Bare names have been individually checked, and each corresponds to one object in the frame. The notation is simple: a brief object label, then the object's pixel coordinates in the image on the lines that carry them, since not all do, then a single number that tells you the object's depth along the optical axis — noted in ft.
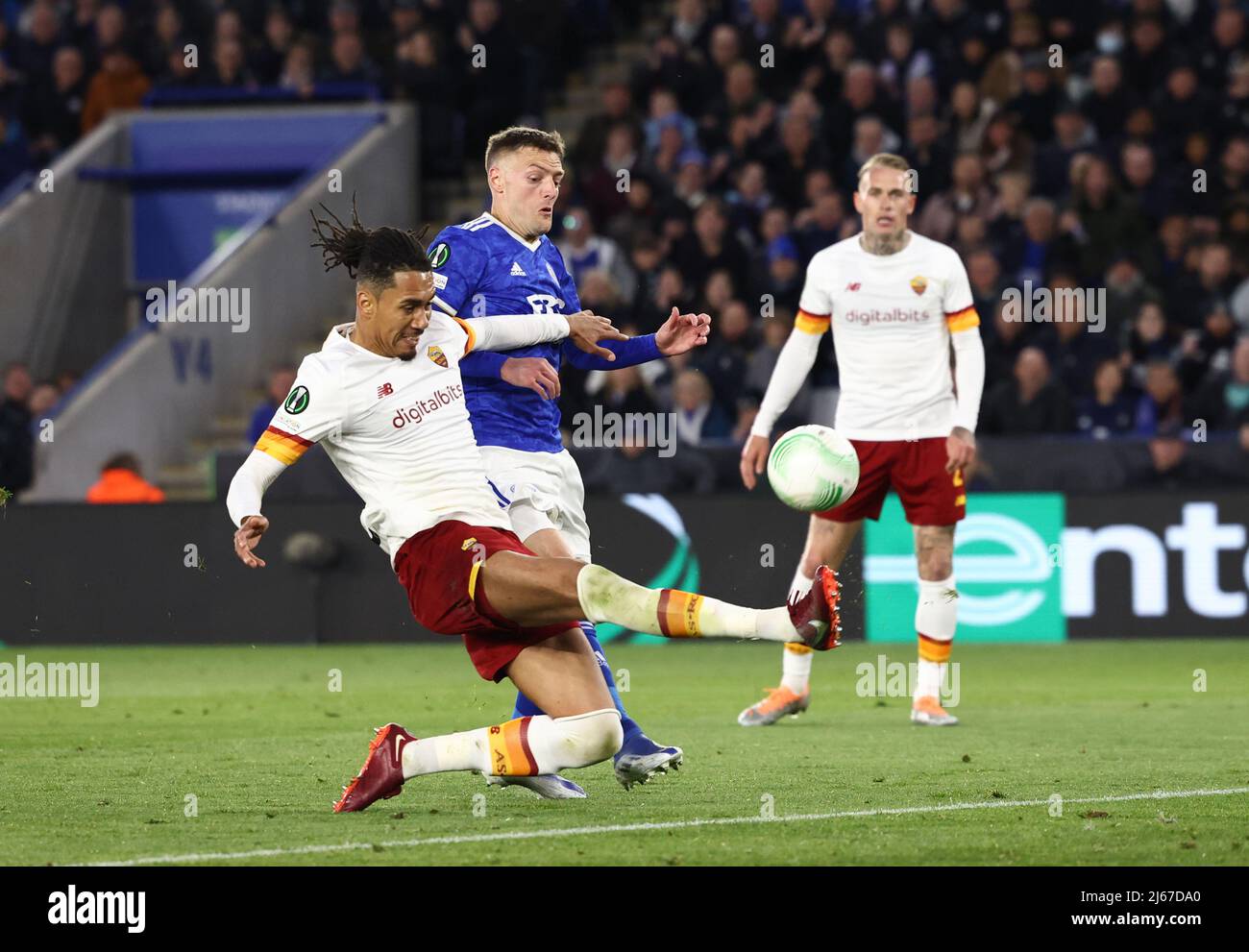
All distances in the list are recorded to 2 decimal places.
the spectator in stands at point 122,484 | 49.39
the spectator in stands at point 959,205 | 52.08
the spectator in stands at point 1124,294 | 50.01
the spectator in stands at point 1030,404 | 47.34
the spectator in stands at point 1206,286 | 50.06
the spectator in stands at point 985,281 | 48.98
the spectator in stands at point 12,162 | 67.00
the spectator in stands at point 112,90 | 67.21
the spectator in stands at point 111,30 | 67.67
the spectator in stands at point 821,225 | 52.37
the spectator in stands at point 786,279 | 51.78
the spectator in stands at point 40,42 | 68.39
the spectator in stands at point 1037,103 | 54.49
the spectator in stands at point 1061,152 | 53.78
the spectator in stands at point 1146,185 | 52.29
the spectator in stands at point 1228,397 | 46.98
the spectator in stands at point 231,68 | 64.85
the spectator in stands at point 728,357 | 49.80
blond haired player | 31.12
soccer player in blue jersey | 23.95
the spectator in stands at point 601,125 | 58.49
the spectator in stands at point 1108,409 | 47.80
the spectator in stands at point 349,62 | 64.08
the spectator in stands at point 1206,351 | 48.62
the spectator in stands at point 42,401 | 56.85
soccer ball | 24.44
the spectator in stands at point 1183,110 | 53.83
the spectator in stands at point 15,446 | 53.83
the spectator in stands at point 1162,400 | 47.39
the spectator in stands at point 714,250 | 53.01
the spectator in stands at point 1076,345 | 48.78
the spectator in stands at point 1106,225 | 51.19
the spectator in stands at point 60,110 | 67.72
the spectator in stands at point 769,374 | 48.96
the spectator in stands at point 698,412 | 49.11
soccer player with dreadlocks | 20.83
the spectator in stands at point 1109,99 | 54.24
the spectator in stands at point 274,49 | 65.72
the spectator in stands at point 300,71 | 64.03
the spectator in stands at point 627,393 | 48.98
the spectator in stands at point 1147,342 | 49.19
